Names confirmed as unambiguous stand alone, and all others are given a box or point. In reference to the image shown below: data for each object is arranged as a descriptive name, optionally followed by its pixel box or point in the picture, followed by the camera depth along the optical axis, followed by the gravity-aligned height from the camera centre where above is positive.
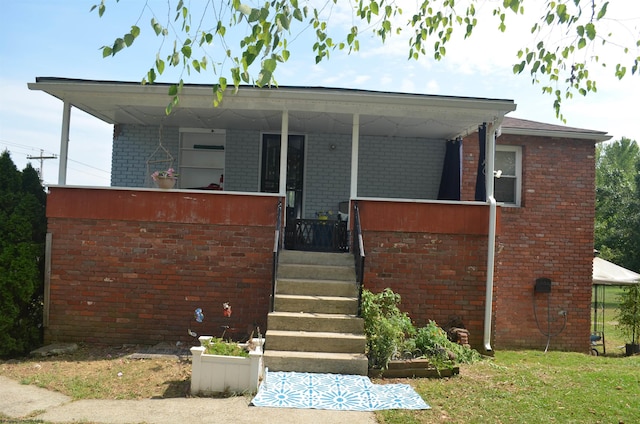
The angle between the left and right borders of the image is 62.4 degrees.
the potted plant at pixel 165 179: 8.60 +0.77
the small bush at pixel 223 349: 5.92 -1.36
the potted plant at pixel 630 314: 12.84 -1.70
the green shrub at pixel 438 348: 6.89 -1.49
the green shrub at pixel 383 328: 6.76 -1.22
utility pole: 34.15 +4.25
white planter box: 5.70 -1.56
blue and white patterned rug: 5.39 -1.73
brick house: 8.13 -0.14
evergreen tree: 7.53 -0.55
